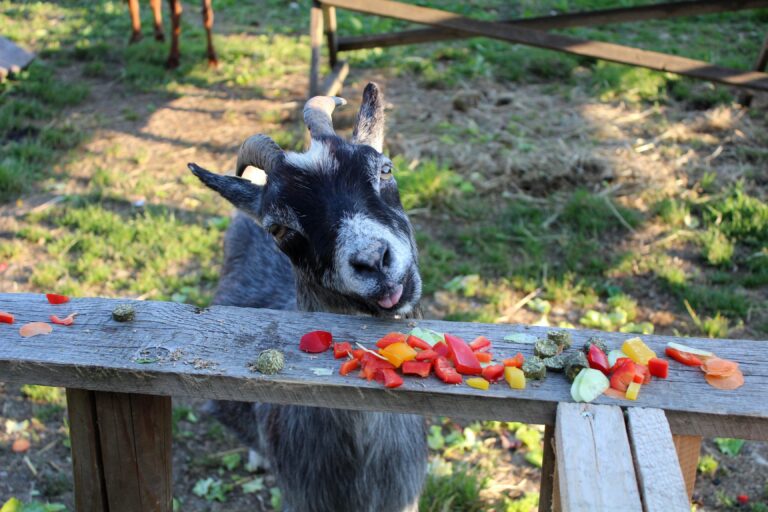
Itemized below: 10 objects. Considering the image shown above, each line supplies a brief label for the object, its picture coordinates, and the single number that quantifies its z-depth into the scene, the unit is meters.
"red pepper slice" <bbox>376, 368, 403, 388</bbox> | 1.91
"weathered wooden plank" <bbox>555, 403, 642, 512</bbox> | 1.57
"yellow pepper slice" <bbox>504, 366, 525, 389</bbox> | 1.92
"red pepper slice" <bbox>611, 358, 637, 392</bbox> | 1.91
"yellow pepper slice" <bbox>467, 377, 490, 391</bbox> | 1.92
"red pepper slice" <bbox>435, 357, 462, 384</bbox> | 1.93
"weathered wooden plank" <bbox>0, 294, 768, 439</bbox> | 1.89
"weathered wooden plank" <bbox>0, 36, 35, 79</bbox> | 6.28
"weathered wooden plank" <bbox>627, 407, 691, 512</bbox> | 1.57
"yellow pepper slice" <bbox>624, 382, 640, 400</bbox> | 1.88
